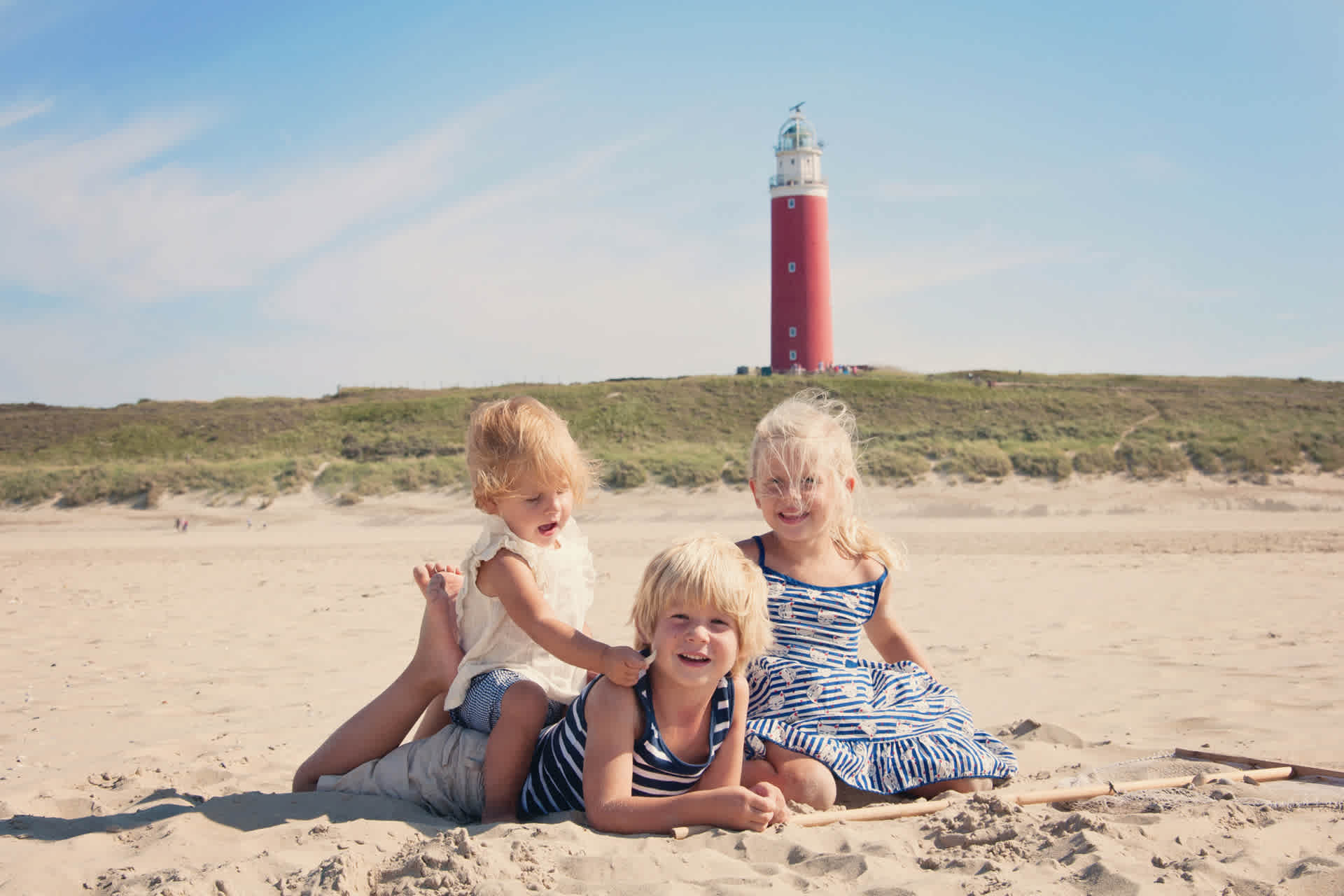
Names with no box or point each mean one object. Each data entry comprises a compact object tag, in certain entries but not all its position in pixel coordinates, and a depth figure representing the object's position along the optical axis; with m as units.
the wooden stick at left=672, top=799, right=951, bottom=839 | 2.84
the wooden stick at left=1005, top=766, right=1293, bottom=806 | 3.07
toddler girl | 2.99
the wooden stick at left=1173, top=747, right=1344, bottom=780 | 3.23
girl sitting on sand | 3.24
